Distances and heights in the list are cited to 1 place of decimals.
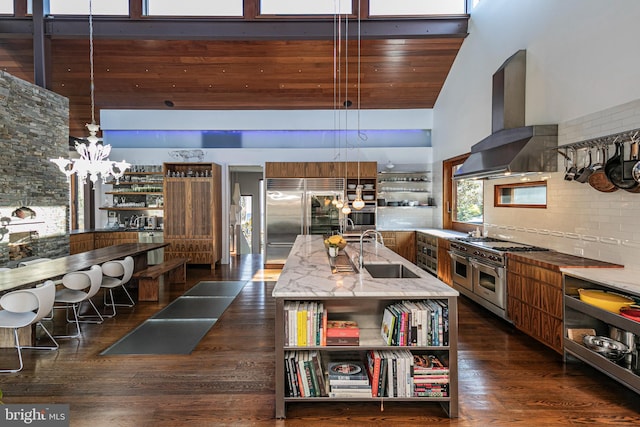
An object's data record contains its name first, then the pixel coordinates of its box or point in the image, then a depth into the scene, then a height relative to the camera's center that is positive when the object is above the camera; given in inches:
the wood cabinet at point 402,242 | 293.1 -29.0
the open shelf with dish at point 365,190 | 306.7 +15.6
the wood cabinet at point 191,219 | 301.6 -9.3
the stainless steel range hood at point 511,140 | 157.0 +33.6
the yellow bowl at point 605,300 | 106.1 -29.1
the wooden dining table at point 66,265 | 134.7 -27.4
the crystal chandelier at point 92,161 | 170.9 +23.9
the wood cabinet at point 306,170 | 301.6 +33.3
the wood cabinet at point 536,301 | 126.9 -37.5
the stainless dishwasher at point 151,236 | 310.3 -24.9
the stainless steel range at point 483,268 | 162.1 -31.8
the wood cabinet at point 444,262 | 231.0 -36.9
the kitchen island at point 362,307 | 92.8 -29.6
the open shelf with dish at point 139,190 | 318.0 +17.1
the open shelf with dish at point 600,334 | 98.4 -42.3
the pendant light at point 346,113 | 183.0 +88.1
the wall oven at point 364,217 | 308.2 -8.1
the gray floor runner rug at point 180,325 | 138.8 -55.6
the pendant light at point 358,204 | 153.3 +1.8
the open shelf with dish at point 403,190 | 315.3 +16.4
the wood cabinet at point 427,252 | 251.4 -34.1
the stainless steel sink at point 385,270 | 133.8 -24.6
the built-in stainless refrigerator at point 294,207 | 303.3 +1.0
